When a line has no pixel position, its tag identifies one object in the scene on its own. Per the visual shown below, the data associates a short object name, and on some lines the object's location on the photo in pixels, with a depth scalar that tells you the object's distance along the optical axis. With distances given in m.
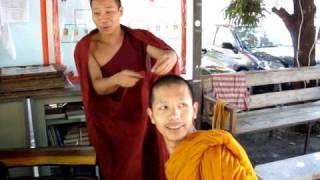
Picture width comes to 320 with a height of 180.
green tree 4.27
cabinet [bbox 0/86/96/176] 2.65
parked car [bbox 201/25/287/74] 5.83
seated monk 1.39
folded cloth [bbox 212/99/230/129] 3.17
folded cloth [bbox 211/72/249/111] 3.53
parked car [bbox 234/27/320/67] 6.15
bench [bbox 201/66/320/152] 3.48
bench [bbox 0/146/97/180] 2.10
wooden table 2.20
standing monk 2.07
